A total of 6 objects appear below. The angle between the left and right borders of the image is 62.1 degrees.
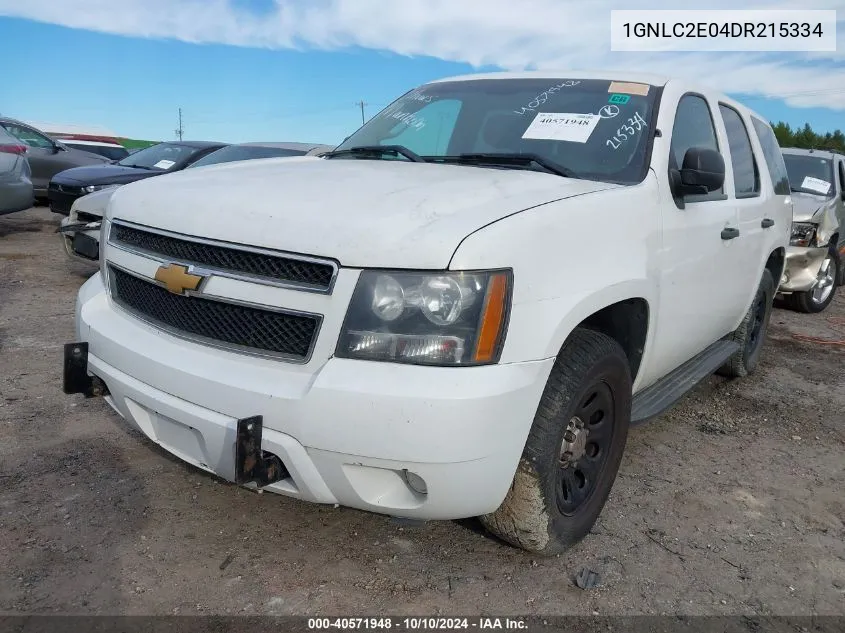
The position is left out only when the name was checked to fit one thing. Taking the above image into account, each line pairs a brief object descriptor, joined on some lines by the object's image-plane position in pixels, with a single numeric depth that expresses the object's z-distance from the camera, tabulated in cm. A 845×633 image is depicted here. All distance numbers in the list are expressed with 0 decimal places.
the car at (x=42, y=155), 1133
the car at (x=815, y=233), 743
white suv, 196
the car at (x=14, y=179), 837
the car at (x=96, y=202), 587
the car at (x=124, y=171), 773
